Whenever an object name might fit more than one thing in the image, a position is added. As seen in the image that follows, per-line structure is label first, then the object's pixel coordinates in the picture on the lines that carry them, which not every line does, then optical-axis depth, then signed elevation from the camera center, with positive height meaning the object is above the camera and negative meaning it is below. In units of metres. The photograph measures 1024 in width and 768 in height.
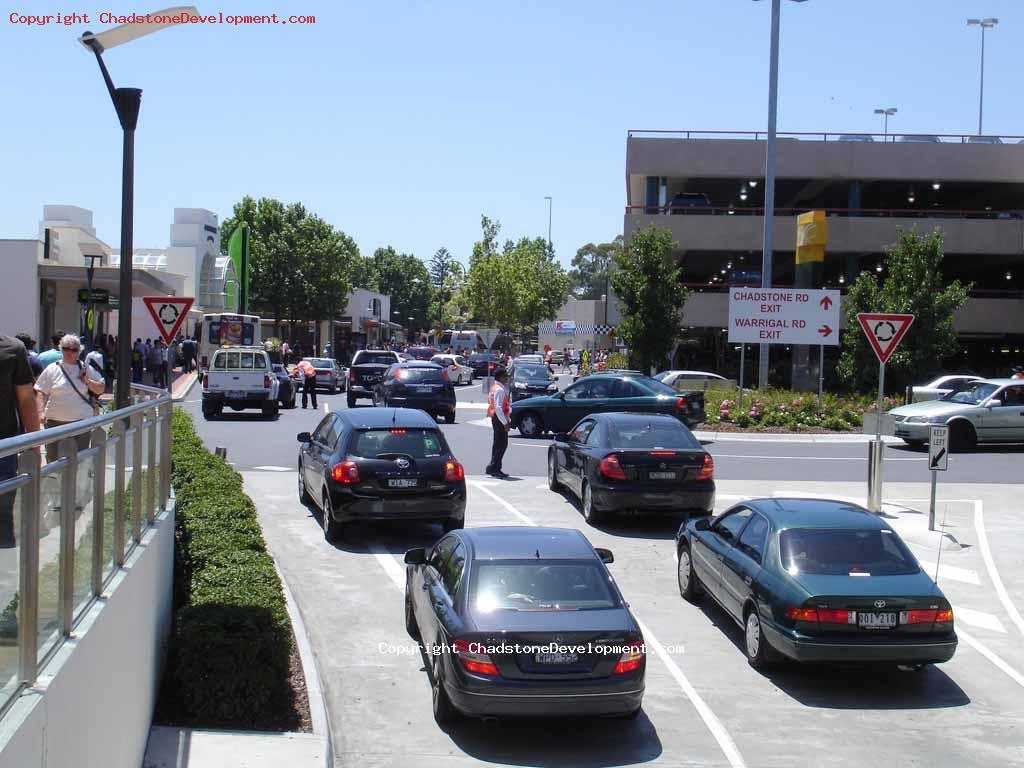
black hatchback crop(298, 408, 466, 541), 12.45 -1.68
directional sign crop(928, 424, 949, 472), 14.48 -1.40
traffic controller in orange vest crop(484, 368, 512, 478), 18.39 -1.43
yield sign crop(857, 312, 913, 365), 16.05 +0.24
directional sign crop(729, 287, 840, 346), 30.69 +0.78
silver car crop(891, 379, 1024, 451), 24.94 -1.70
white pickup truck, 29.05 -1.65
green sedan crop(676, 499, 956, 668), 8.23 -1.98
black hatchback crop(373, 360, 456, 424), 28.83 -1.53
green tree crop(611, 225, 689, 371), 34.66 +1.50
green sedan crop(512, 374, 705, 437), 24.00 -1.50
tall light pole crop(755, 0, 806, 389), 31.34 +5.63
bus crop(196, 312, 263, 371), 49.75 -0.13
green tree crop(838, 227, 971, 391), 31.83 +1.27
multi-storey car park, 42.22 +5.52
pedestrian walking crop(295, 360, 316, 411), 32.97 -1.44
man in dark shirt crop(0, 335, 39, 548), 7.24 -0.48
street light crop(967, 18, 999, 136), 56.67 +17.47
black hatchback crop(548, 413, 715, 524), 14.06 -1.76
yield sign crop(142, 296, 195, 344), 15.75 +0.21
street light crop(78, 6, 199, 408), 10.89 +1.99
